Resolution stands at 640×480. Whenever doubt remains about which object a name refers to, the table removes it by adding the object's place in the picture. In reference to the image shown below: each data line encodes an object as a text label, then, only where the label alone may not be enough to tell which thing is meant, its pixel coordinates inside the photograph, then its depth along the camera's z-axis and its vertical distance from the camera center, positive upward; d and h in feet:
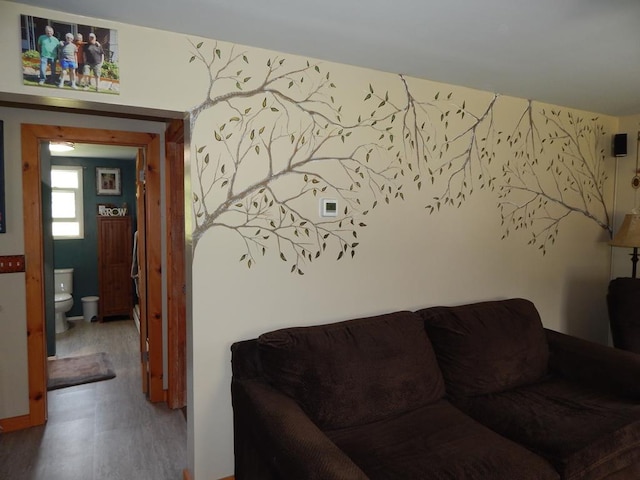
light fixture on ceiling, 14.47 +2.95
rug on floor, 12.32 -4.55
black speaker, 11.52 +2.31
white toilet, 16.98 -2.87
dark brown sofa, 5.49 -2.85
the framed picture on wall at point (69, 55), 5.67 +2.47
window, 18.72 +1.17
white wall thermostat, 7.82 +0.39
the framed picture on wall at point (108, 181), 19.31 +2.22
